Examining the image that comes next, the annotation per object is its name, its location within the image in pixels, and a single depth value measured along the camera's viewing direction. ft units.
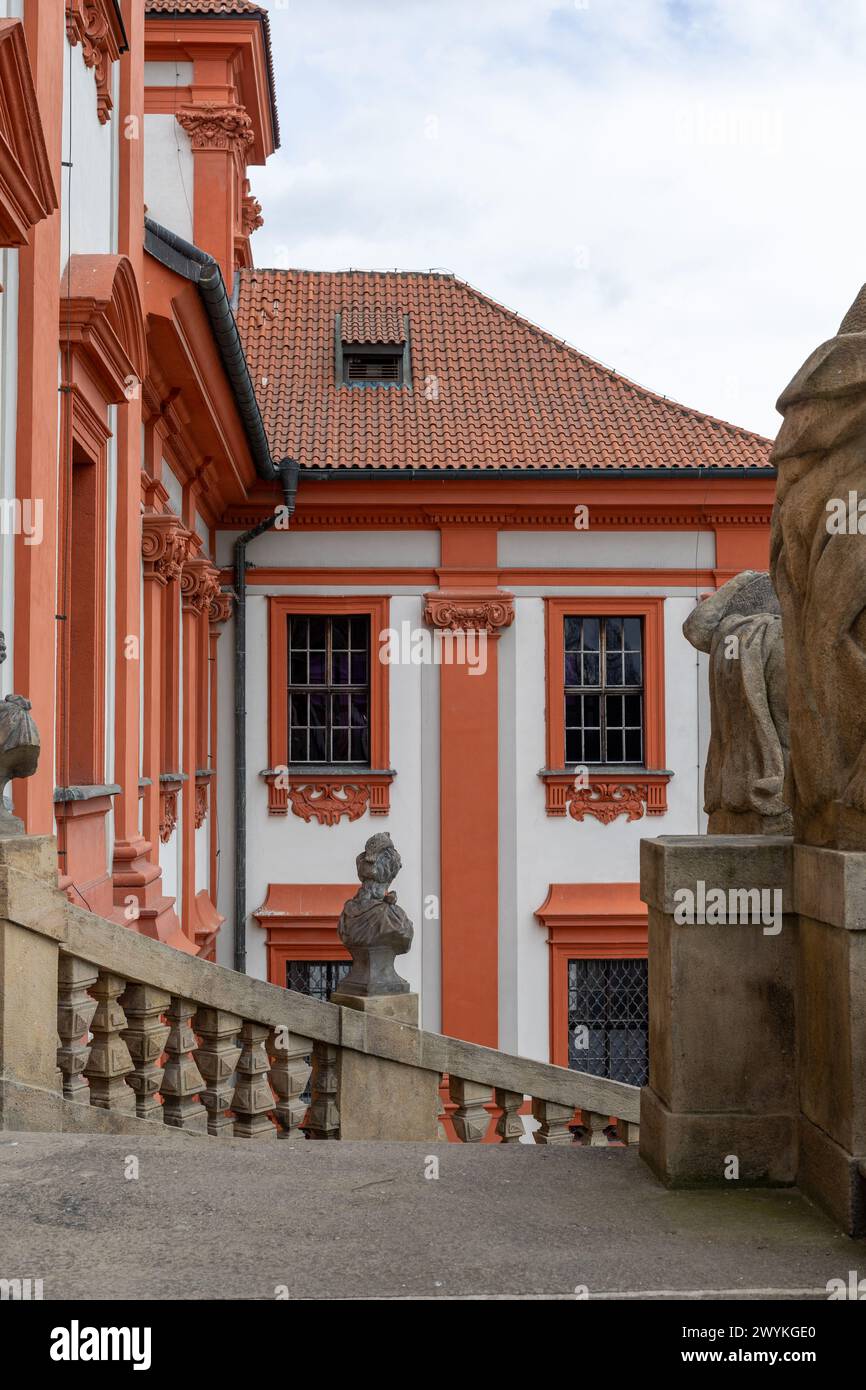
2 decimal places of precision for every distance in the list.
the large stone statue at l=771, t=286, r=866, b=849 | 11.12
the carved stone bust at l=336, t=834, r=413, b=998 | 22.74
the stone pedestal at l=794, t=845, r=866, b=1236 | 10.64
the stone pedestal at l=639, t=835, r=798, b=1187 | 12.01
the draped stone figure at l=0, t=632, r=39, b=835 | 16.24
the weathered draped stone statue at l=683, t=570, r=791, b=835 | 20.58
